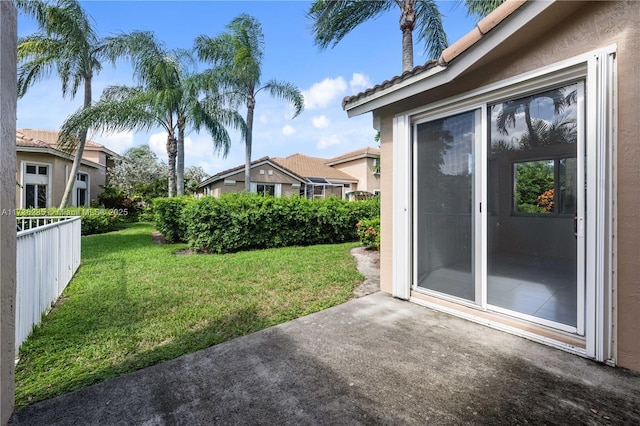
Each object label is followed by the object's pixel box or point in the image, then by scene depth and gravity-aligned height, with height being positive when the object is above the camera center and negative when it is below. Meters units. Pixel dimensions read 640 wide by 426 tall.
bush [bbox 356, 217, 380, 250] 10.07 -0.78
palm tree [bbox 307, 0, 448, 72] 10.19 +6.91
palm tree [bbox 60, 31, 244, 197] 13.70 +5.60
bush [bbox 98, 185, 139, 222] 21.80 +0.68
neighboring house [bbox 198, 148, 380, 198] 23.58 +3.15
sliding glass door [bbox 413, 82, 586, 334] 3.60 +0.06
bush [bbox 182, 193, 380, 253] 10.06 -0.40
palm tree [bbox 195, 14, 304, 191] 16.16 +8.37
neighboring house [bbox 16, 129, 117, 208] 15.51 +2.12
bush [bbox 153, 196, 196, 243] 12.44 -0.31
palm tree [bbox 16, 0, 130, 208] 13.71 +8.20
